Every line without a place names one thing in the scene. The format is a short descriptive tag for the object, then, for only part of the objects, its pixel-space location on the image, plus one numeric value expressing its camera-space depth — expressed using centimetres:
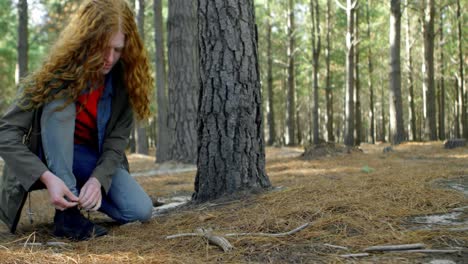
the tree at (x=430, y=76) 1466
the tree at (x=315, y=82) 1795
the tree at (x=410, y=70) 1862
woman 258
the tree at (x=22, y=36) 1180
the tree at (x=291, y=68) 1967
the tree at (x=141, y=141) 1529
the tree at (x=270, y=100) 2111
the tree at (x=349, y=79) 1450
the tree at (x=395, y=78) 1262
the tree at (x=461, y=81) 1822
